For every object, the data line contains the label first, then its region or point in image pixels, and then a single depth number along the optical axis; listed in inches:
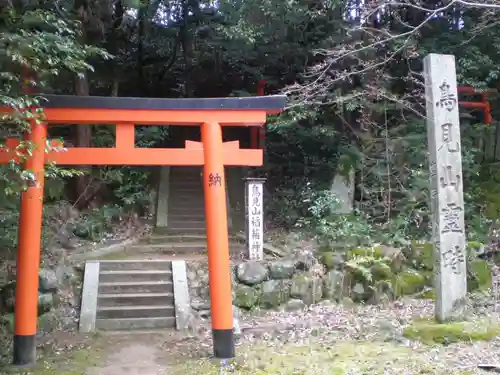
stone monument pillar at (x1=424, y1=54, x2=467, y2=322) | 257.3
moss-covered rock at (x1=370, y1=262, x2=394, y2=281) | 349.4
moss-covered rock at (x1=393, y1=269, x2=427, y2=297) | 350.9
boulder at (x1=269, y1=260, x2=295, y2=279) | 352.8
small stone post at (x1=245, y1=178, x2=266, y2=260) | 380.5
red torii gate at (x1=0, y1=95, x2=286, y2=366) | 240.1
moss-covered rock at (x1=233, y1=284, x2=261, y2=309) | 334.6
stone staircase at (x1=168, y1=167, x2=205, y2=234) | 480.4
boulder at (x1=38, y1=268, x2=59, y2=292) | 309.9
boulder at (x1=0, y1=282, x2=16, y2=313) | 295.4
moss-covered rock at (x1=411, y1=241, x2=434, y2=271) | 364.8
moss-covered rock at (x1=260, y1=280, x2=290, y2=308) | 340.2
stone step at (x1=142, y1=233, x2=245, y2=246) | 440.8
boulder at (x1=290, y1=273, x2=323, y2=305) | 345.4
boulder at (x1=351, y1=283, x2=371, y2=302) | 349.7
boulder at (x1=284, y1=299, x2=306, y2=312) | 339.0
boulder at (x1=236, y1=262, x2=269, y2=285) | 346.0
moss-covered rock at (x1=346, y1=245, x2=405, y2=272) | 359.6
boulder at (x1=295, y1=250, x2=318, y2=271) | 362.0
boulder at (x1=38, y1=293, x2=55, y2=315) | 300.2
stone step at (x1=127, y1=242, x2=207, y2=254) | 416.8
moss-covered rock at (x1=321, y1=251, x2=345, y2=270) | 358.9
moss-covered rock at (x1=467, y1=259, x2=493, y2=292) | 340.8
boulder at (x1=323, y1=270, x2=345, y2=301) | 349.4
